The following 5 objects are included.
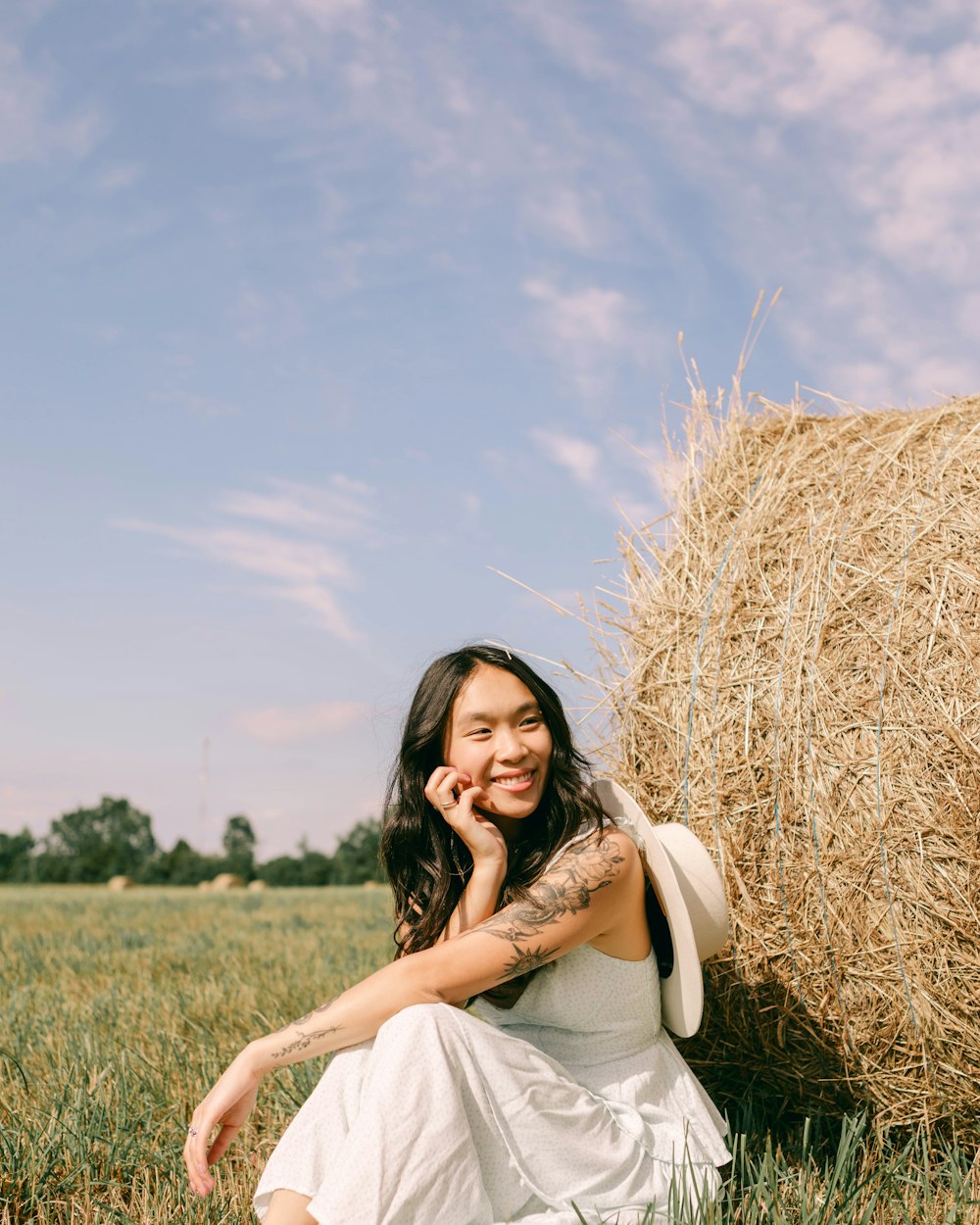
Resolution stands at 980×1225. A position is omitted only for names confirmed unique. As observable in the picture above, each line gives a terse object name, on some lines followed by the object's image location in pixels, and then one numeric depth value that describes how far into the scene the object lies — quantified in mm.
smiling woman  2445
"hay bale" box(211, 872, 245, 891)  36844
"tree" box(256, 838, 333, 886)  39719
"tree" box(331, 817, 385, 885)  37812
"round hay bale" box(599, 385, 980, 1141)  3158
